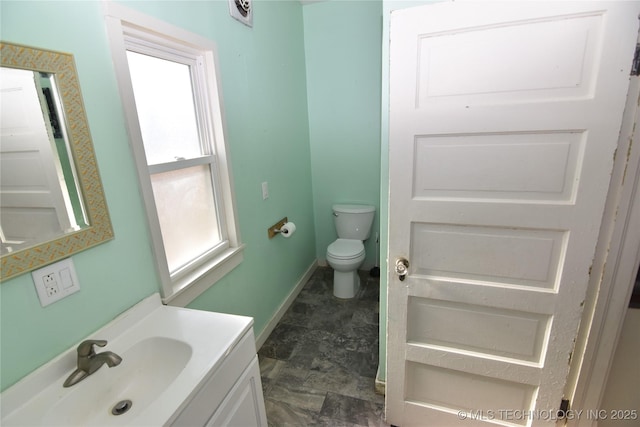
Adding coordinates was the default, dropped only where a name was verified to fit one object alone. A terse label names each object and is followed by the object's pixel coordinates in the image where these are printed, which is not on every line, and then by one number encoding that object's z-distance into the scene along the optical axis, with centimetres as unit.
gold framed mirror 81
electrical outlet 86
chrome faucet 88
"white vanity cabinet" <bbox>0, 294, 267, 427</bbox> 80
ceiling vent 165
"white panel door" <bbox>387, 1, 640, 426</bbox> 94
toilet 251
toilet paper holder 220
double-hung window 117
